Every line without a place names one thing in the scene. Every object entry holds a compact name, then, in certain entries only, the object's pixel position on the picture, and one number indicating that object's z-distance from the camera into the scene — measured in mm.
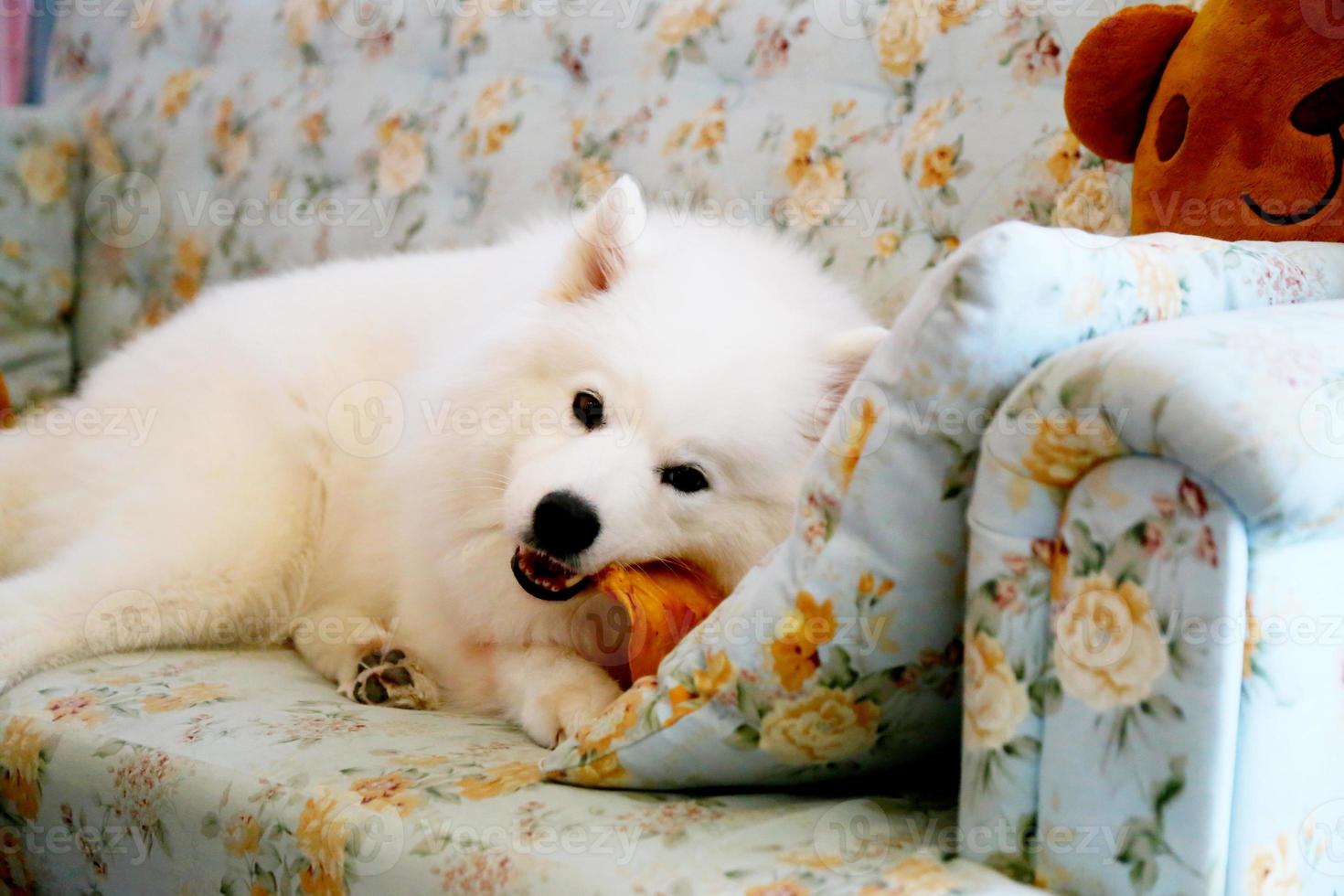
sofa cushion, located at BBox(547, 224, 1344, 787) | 949
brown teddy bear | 1350
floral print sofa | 880
